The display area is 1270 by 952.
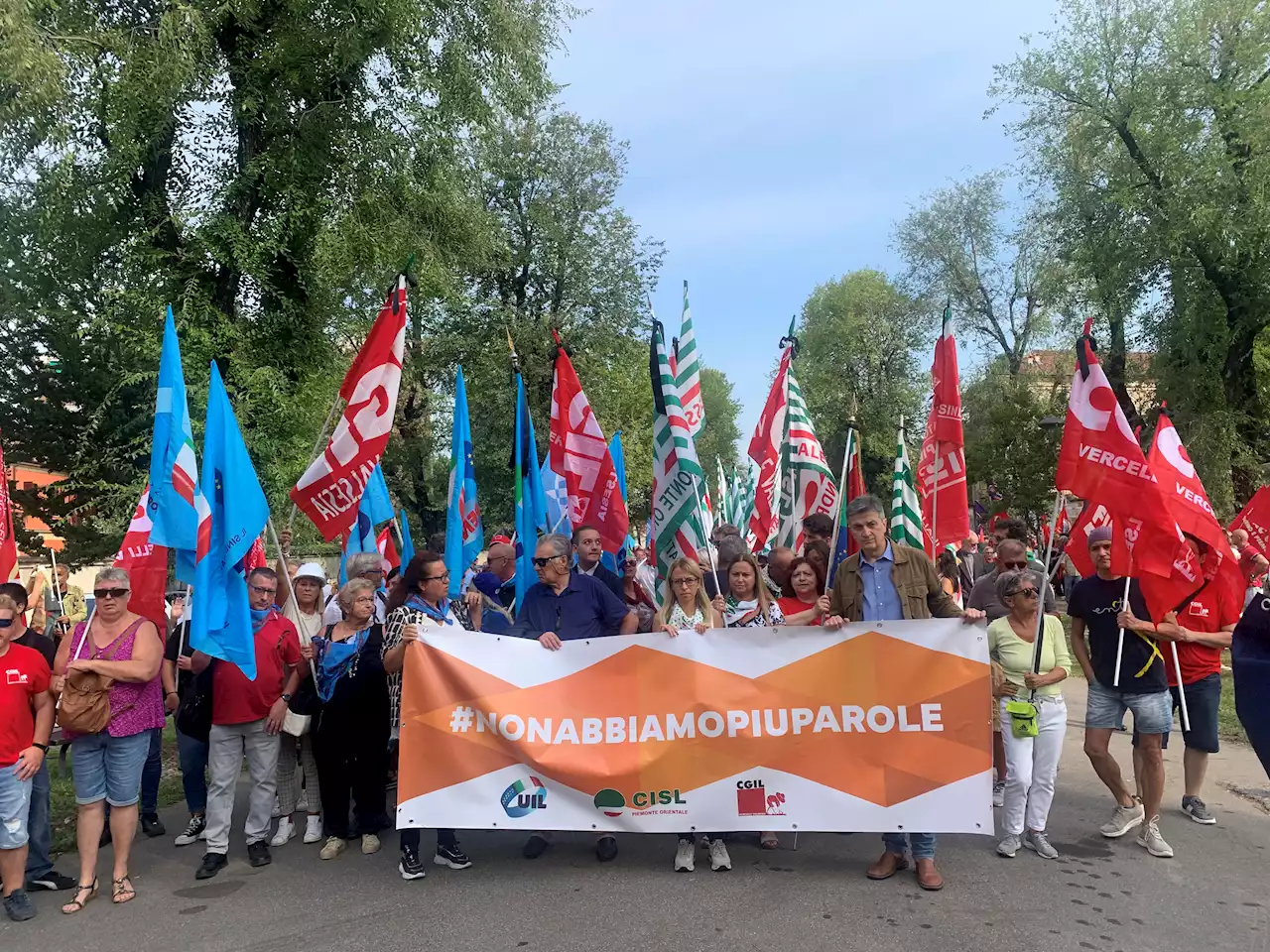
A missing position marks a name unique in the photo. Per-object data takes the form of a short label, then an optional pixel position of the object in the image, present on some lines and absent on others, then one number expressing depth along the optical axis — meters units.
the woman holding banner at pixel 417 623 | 5.55
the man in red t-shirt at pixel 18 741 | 4.99
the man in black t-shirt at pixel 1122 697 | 5.90
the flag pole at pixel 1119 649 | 5.94
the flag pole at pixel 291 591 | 6.15
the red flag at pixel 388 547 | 11.30
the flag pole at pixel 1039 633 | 5.66
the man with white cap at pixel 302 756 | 6.41
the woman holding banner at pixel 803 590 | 6.52
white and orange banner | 5.37
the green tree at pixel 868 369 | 44.59
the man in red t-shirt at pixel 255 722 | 5.80
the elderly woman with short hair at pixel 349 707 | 6.09
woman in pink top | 5.23
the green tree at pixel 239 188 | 11.67
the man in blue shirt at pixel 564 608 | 5.97
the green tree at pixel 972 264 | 39.09
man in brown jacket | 5.51
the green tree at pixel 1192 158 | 19.52
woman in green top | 5.70
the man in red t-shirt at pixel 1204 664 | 6.31
